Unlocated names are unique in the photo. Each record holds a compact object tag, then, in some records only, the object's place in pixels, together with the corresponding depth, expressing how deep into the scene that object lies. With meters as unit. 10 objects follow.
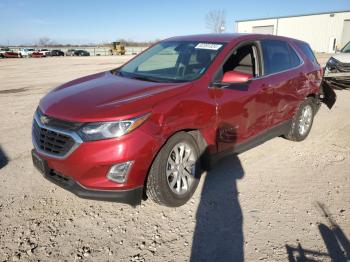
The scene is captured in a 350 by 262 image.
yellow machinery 57.09
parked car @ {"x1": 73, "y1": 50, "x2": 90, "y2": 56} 55.80
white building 50.25
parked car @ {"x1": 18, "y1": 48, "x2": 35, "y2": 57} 50.71
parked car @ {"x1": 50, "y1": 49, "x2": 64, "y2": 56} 53.84
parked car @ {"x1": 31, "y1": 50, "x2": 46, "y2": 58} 50.14
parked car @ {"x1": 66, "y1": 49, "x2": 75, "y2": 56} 56.12
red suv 3.00
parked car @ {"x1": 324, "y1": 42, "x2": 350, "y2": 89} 10.41
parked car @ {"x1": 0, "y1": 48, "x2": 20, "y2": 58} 46.88
